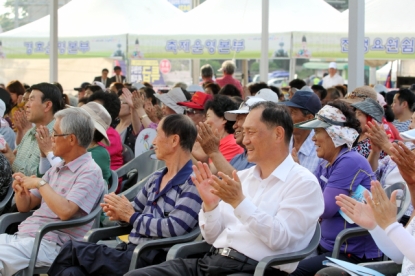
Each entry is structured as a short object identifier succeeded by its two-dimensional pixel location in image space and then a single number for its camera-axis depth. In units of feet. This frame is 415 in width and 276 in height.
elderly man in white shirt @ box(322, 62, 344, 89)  54.39
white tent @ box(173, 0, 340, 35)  41.22
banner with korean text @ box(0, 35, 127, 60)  42.47
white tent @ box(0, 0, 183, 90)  42.57
